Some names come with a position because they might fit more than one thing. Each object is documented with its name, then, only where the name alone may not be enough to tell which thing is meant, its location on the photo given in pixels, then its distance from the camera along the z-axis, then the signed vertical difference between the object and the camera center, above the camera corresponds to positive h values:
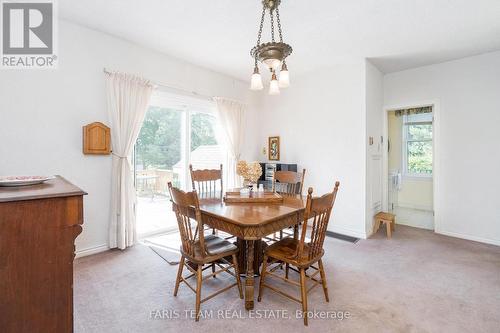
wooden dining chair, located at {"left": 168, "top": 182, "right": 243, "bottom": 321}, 1.74 -0.66
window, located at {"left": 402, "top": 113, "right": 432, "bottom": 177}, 4.60 +0.40
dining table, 1.69 -0.39
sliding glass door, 3.49 +0.19
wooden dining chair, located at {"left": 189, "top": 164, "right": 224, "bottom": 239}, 2.89 -0.15
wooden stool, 3.70 -0.86
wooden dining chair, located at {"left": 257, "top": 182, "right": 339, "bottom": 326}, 1.69 -0.68
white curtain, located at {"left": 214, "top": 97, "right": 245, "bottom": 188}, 4.28 +0.69
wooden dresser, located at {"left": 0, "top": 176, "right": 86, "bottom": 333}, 1.02 -0.40
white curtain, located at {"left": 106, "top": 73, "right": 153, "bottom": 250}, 2.97 +0.27
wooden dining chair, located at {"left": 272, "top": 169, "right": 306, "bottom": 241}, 3.01 -0.18
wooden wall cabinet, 2.77 +0.32
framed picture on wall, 4.64 +0.34
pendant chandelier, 1.89 +0.87
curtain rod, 2.94 +1.16
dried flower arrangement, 2.39 -0.04
